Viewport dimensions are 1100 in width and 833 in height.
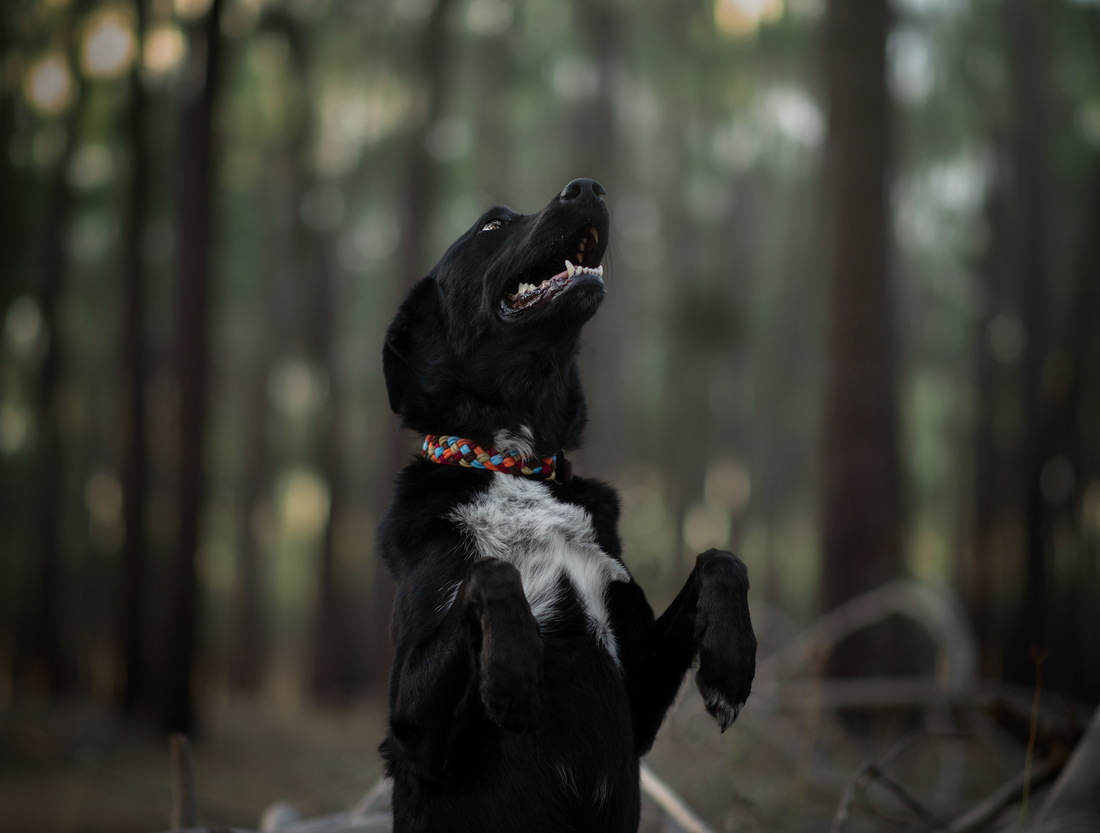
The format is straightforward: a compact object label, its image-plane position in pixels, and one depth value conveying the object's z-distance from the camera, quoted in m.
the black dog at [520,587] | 1.91
